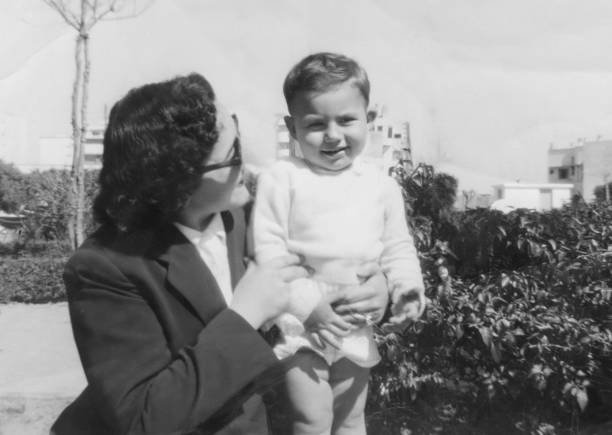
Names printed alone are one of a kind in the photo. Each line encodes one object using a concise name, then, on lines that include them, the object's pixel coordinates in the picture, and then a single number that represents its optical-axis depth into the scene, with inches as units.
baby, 68.6
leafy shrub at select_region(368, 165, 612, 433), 103.1
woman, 50.7
